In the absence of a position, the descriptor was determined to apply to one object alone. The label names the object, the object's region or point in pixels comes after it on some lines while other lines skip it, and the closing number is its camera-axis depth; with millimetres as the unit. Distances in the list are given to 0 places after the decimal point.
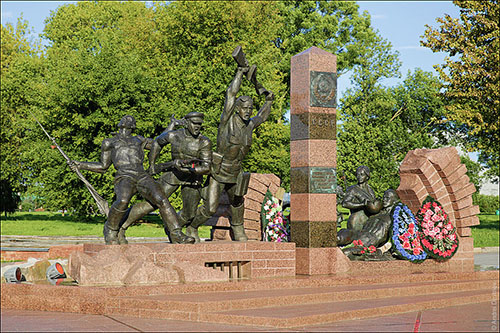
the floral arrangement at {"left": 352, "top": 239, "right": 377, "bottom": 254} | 13156
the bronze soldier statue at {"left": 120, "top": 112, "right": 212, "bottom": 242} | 11469
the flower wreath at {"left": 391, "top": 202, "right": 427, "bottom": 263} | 13188
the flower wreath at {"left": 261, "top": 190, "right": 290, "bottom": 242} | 13133
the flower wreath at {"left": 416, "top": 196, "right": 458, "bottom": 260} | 13570
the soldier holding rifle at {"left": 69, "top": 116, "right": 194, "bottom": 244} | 11094
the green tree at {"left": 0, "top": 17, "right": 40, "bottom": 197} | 39688
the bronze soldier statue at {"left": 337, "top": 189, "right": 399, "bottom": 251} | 13312
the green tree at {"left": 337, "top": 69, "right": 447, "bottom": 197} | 27812
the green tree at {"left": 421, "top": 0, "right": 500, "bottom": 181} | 27812
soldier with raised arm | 11812
